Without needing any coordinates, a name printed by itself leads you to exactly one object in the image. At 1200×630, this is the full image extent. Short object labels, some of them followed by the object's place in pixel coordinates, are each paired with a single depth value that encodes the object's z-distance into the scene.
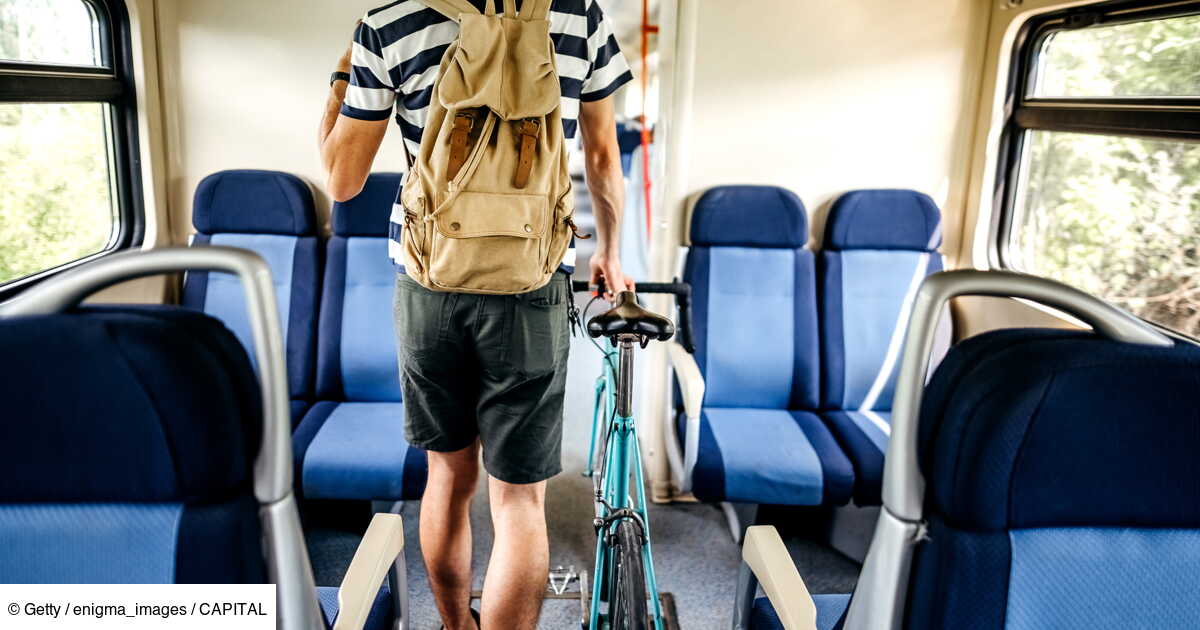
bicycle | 1.64
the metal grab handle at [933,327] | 0.98
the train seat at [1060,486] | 0.96
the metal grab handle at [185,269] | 0.93
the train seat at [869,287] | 2.87
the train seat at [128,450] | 0.90
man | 1.53
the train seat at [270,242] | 2.84
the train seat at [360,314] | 2.84
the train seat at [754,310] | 2.80
